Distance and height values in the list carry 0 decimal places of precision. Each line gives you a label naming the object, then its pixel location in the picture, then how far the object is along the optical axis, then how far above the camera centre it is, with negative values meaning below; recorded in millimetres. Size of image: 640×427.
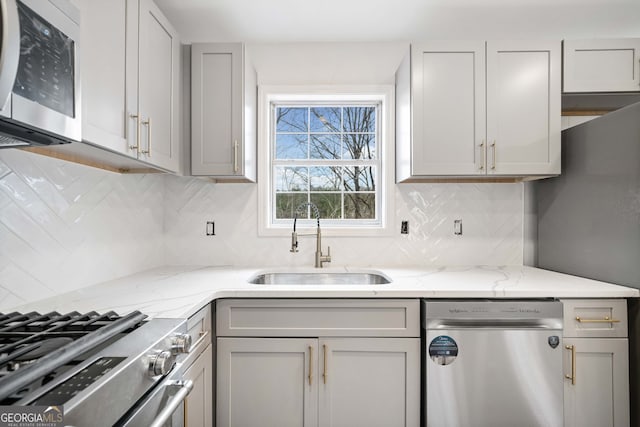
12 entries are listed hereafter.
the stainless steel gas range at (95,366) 611 -337
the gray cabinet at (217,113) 2002 +600
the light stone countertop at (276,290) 1331 -365
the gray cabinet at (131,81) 1204 +567
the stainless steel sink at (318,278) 2221 -431
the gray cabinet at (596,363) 1616 -718
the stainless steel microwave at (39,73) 691 +330
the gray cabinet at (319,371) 1646 -776
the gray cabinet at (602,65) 1975 +886
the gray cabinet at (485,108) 1959 +625
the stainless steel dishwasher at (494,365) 1604 -723
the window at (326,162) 2500 +389
